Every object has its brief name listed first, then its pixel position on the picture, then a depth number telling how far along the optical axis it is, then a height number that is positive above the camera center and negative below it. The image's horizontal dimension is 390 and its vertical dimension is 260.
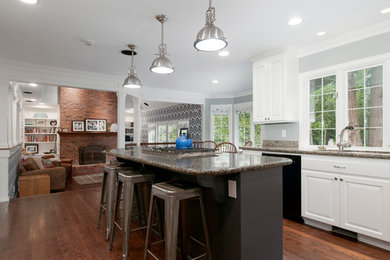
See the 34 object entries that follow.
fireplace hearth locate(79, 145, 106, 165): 7.58 -0.77
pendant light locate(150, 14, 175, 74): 2.59 +0.81
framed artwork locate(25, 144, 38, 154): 8.58 -0.60
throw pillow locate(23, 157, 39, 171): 4.89 -0.71
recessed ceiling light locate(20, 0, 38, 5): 2.28 +1.33
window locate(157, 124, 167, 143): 10.43 -0.02
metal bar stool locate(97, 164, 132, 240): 2.41 -0.58
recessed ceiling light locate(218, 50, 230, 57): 3.66 +1.31
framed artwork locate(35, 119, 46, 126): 8.87 +0.40
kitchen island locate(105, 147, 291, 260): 1.59 -0.53
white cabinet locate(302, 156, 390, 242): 2.24 -0.69
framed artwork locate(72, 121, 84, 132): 7.63 +0.22
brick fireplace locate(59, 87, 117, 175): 7.38 +0.58
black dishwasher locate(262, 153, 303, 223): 2.92 -0.75
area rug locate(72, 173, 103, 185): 5.87 -1.28
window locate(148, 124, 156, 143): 11.45 -0.03
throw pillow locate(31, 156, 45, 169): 5.11 -0.68
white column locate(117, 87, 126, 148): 5.25 +0.38
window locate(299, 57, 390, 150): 2.76 +0.39
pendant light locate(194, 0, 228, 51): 1.84 +0.81
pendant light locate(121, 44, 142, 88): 3.26 +0.75
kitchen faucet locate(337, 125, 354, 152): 2.82 -0.14
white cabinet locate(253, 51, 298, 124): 3.43 +0.69
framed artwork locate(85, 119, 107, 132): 7.79 +0.26
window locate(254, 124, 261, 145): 6.72 -0.07
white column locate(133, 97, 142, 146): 6.25 +0.40
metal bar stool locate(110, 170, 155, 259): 1.99 -0.57
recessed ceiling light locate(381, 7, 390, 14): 2.40 +1.31
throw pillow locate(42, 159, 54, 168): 5.56 -0.78
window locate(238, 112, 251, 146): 7.06 +0.18
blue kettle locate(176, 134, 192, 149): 2.63 -0.12
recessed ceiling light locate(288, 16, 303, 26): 2.60 +1.31
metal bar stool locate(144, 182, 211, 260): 1.49 -0.51
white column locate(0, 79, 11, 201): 3.97 -0.05
